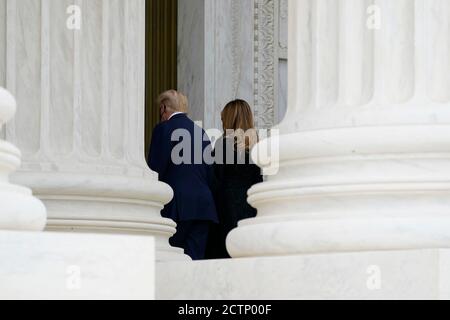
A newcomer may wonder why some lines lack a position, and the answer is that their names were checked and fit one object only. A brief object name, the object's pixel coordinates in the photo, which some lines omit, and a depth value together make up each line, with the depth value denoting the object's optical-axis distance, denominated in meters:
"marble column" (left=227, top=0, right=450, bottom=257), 12.43
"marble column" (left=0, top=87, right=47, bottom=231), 10.93
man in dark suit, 21.12
